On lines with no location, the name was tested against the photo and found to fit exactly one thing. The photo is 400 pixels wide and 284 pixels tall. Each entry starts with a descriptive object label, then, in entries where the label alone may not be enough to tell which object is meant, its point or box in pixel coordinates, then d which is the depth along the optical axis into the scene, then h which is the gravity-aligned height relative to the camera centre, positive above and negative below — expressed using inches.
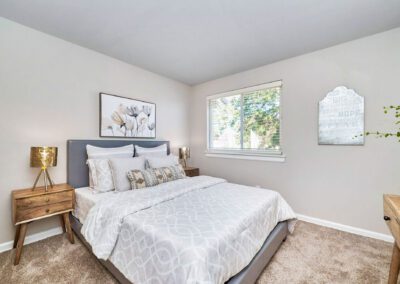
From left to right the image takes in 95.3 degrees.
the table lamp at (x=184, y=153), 150.6 -9.2
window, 122.6 +15.9
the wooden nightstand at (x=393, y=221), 44.8 -20.5
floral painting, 107.7 +15.8
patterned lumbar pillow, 88.5 -17.8
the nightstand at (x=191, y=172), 139.6 -23.3
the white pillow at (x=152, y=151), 114.6 -6.1
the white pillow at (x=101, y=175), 86.9 -16.2
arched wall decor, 91.5 +12.9
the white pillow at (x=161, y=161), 103.5 -11.6
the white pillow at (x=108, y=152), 96.5 -5.7
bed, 42.5 -25.9
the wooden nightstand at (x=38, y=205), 70.3 -26.4
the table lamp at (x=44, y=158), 77.3 -7.0
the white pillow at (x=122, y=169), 86.4 -13.6
